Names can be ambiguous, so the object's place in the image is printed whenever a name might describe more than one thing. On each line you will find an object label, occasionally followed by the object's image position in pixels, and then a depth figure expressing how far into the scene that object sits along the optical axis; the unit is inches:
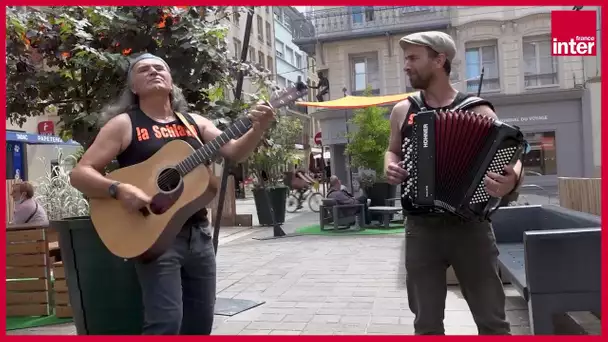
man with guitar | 97.1
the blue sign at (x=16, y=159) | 692.1
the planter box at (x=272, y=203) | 472.1
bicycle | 676.6
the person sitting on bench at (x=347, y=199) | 427.5
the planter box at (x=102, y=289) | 131.2
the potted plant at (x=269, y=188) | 473.5
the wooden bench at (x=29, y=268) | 189.0
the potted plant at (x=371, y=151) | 493.4
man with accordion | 94.6
